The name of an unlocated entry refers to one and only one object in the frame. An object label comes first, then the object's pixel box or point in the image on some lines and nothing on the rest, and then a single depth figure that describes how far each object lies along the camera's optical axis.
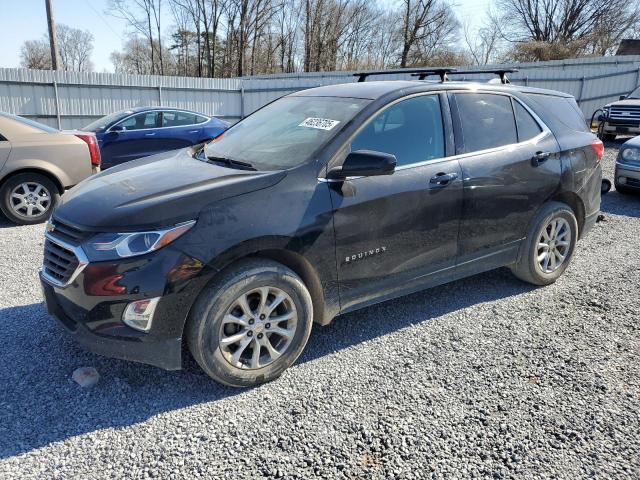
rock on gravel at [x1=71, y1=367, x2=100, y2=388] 2.99
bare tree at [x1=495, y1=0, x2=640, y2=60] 38.03
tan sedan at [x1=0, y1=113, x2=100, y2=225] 6.50
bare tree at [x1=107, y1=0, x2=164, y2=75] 44.31
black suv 2.70
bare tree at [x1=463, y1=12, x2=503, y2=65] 46.37
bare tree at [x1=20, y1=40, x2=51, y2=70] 54.84
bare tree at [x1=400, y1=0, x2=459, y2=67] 39.12
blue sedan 10.24
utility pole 16.47
